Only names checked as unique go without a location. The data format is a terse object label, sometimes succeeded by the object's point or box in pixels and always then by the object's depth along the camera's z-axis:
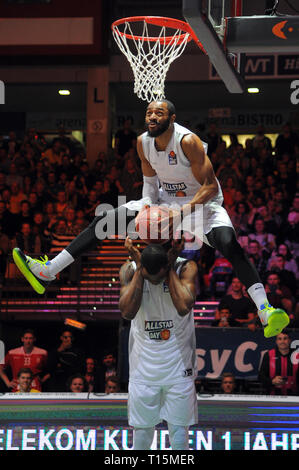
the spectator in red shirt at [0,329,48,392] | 11.26
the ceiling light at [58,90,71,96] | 20.61
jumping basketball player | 7.00
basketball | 6.54
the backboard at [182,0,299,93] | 6.25
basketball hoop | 8.30
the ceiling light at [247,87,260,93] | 19.86
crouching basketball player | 6.52
